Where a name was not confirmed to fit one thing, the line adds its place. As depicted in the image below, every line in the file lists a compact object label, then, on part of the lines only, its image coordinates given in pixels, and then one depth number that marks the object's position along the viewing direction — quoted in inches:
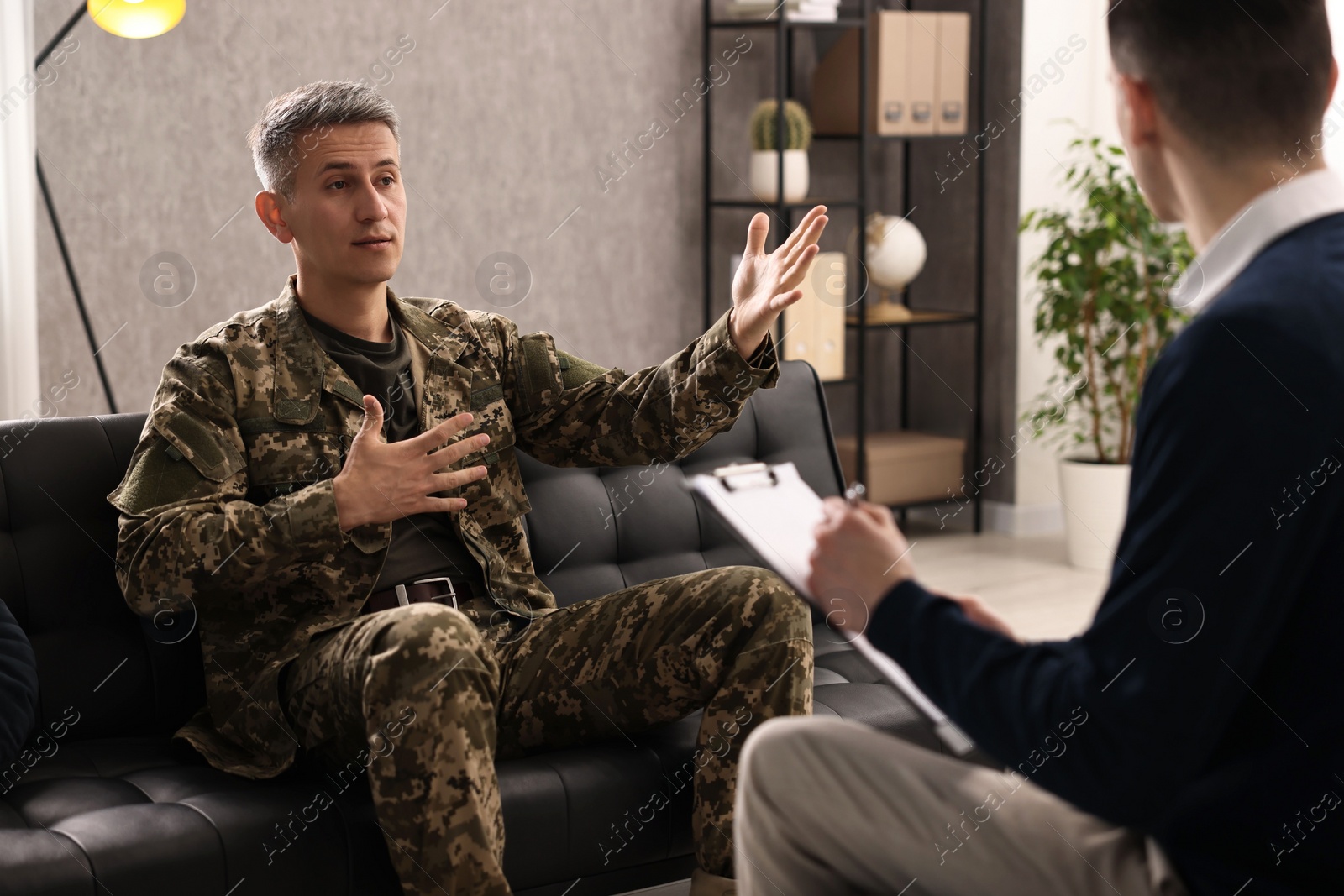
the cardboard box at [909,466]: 183.6
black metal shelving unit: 169.0
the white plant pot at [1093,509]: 167.5
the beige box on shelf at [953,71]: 179.8
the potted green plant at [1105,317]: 164.9
